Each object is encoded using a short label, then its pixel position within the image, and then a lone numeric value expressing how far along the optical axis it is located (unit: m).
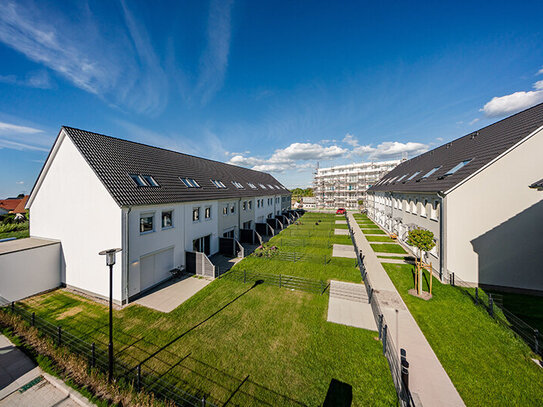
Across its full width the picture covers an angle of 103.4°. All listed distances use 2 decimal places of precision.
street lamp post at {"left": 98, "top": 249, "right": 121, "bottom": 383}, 5.87
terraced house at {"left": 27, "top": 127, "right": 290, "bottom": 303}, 10.02
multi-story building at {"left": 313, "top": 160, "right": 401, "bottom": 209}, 65.56
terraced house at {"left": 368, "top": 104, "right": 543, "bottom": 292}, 10.81
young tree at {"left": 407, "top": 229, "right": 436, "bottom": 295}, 11.03
